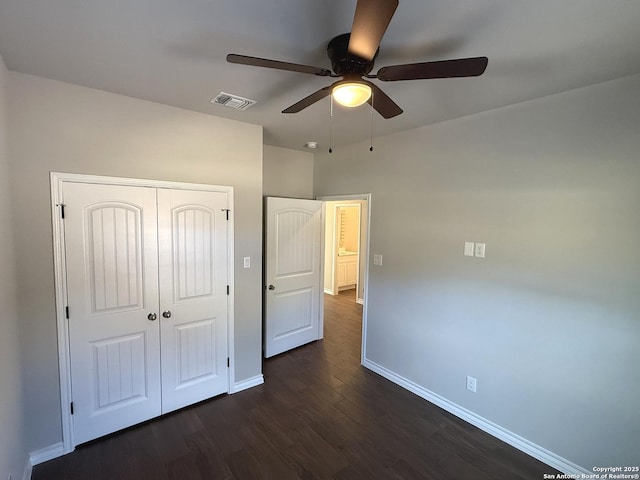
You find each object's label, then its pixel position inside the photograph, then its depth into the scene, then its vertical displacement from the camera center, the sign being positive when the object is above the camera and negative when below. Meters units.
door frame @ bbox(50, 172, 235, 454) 2.00 -0.44
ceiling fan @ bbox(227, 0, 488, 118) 1.03 +0.70
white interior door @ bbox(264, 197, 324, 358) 3.53 -0.67
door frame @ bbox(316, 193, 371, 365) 3.36 -0.54
